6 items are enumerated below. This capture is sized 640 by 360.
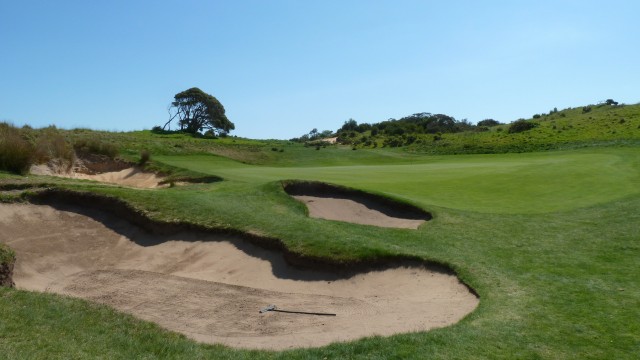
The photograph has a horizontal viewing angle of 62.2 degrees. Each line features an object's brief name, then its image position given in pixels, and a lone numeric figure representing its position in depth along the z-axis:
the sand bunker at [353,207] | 17.06
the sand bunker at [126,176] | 23.31
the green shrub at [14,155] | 18.39
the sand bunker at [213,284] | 9.25
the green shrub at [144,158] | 27.17
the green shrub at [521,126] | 60.78
